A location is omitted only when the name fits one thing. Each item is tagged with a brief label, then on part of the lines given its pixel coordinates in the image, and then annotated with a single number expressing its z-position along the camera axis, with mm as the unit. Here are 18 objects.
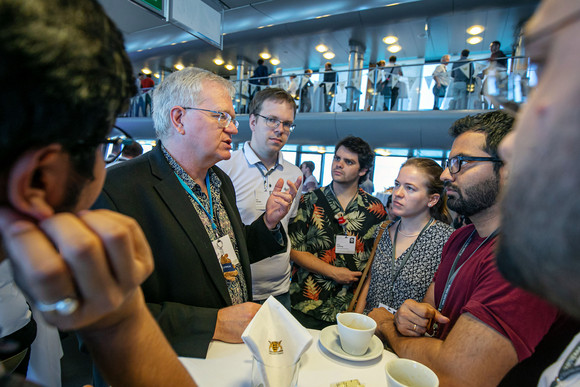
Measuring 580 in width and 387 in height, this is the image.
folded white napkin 986
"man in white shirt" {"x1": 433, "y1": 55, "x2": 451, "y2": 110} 8344
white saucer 1199
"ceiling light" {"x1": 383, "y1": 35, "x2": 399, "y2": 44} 10773
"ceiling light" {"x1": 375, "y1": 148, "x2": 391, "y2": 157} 12152
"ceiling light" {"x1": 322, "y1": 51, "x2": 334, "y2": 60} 12570
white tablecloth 1050
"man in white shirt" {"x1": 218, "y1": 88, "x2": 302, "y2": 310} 2689
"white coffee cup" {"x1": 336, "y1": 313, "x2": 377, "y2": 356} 1185
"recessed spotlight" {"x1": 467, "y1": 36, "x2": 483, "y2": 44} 10492
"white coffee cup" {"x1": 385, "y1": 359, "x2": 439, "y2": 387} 963
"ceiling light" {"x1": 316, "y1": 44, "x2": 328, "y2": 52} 11859
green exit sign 3011
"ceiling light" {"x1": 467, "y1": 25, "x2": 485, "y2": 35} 9789
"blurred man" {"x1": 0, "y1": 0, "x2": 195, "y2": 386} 363
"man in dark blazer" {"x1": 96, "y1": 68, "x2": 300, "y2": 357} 1289
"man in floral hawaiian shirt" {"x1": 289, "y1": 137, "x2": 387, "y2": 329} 2488
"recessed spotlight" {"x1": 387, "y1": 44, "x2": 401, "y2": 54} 11602
